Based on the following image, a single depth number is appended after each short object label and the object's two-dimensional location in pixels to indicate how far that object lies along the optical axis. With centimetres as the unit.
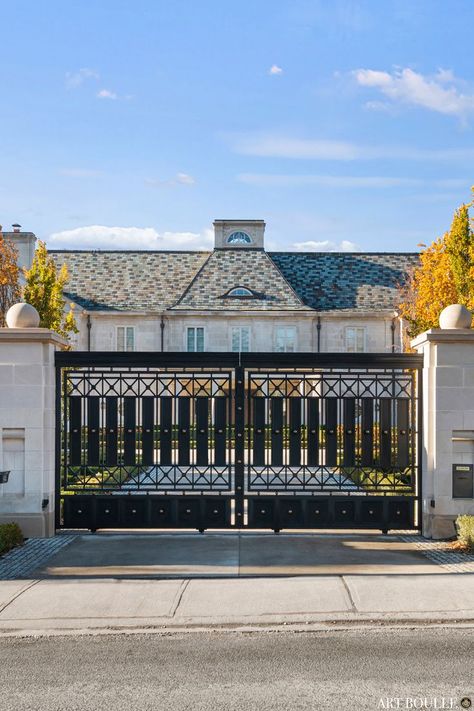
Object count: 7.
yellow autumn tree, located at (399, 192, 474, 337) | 1908
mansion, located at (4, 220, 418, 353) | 3803
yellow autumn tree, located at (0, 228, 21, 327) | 2320
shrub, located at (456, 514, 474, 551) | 1019
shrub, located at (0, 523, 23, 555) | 1015
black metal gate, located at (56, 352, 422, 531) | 1127
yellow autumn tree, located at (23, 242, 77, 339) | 2062
